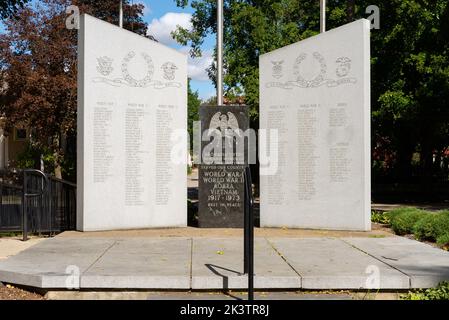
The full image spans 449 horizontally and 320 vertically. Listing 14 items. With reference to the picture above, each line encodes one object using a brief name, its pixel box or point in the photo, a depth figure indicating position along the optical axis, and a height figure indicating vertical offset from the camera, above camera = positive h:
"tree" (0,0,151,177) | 20.67 +3.59
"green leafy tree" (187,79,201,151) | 60.03 +6.01
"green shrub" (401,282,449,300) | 5.56 -1.37
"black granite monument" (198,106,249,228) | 11.28 -0.10
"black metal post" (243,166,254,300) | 5.36 -0.66
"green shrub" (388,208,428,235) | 10.55 -1.14
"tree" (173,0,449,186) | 21.28 +4.73
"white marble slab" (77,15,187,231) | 10.49 +0.65
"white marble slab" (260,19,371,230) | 10.68 +0.66
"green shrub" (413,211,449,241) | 9.45 -1.14
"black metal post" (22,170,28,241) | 10.27 -0.96
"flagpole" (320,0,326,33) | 12.21 +3.32
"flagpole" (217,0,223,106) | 12.17 +2.45
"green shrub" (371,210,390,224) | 12.24 -1.28
